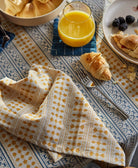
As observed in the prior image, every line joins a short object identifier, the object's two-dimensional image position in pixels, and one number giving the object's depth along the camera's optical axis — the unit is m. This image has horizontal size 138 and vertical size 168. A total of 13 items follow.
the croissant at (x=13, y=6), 1.03
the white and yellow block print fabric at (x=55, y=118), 0.76
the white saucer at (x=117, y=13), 1.06
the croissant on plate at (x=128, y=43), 0.96
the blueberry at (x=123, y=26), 1.04
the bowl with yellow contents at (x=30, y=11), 1.02
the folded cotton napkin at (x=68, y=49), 1.02
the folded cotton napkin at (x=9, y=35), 1.06
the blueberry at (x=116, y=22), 1.05
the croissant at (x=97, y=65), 0.91
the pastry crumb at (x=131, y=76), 0.94
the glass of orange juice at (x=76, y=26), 0.95
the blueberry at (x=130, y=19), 1.05
